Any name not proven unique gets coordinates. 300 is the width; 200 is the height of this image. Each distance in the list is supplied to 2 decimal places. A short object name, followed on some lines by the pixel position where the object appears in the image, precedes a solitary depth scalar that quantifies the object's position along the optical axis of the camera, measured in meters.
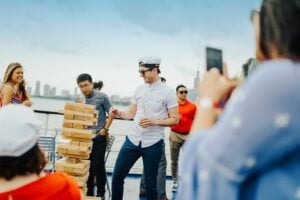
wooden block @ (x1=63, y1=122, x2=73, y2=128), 4.68
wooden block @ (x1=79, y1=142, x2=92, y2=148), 4.69
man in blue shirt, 5.34
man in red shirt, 6.26
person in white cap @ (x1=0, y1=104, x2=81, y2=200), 1.50
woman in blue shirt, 0.85
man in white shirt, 4.22
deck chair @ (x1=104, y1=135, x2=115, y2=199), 6.11
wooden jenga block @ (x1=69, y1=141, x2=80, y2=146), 4.70
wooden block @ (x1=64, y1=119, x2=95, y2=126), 4.63
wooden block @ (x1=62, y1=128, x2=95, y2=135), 4.65
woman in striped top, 4.73
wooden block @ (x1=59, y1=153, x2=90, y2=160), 4.65
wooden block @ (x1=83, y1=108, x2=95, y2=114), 4.67
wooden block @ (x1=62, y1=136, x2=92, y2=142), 4.70
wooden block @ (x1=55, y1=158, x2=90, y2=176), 4.53
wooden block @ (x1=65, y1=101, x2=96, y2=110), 4.61
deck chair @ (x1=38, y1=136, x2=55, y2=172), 5.74
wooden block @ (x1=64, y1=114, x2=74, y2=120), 4.68
